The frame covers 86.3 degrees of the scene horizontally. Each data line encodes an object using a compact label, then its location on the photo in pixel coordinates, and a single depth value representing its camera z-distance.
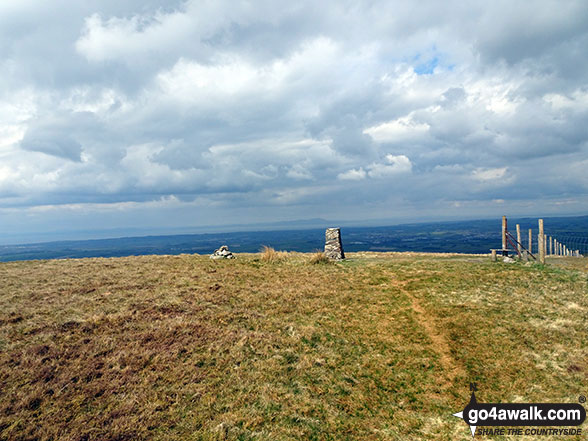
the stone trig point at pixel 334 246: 33.78
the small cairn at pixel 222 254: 33.22
